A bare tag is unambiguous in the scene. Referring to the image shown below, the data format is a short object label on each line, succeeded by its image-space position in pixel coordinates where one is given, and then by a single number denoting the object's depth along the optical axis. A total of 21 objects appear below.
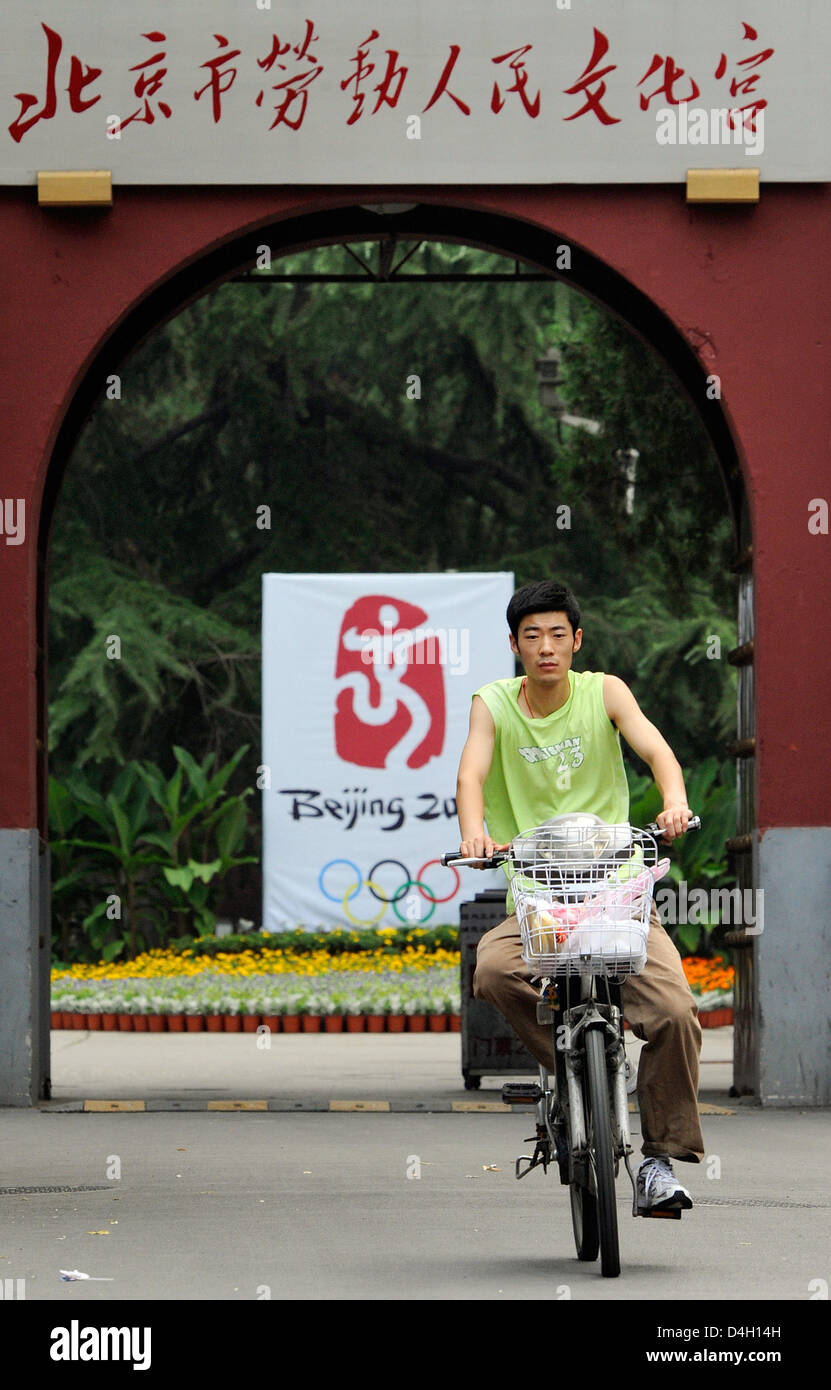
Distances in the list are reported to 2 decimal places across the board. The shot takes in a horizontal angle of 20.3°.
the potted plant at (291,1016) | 18.23
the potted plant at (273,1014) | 18.28
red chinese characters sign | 11.14
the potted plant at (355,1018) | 18.19
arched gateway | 11.12
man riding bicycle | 6.31
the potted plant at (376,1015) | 18.23
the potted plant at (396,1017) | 18.31
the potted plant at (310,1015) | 18.19
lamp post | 27.55
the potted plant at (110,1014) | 18.67
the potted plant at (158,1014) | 18.50
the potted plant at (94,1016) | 18.72
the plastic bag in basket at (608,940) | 5.93
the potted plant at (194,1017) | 18.47
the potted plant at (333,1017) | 18.14
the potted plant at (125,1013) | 18.56
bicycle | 5.95
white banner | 20.94
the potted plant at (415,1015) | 18.33
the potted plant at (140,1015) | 18.50
